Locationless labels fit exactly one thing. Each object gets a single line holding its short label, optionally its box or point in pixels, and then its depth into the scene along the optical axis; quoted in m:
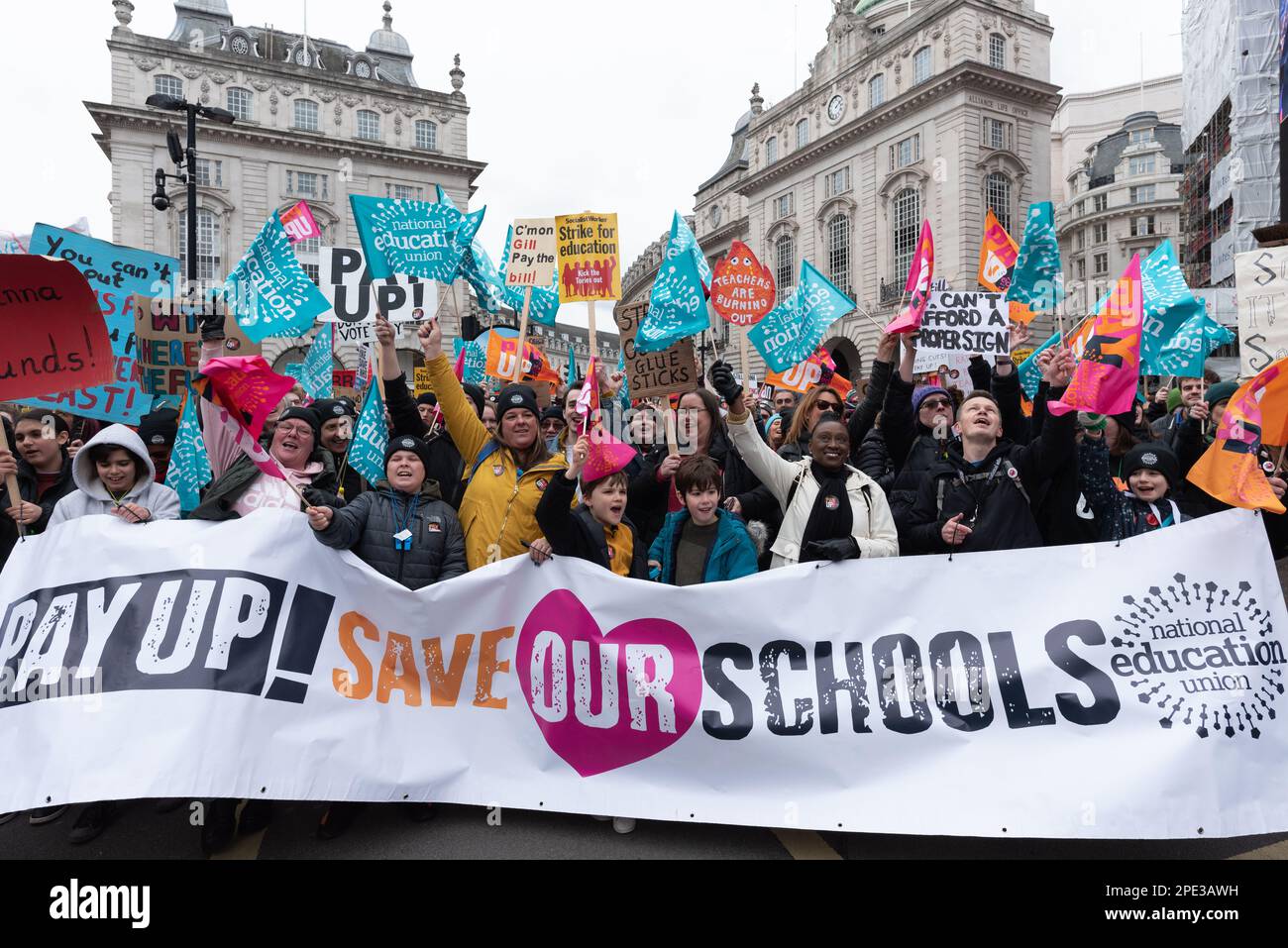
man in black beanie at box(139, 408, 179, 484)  5.74
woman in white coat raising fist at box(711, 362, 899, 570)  4.33
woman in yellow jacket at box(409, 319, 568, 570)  4.45
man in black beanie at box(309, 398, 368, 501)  5.70
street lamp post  13.49
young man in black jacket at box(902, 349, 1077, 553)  4.10
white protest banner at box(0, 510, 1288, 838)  3.52
